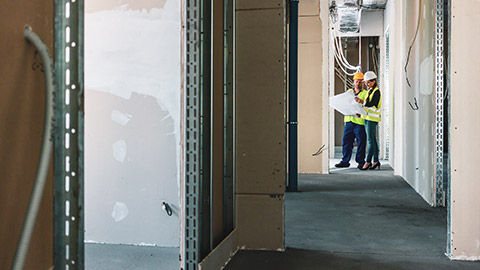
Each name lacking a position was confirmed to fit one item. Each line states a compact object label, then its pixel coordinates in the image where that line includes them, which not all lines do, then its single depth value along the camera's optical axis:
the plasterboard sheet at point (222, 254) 2.10
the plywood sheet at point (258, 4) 2.70
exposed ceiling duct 8.12
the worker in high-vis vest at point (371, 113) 7.00
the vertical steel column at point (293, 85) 4.64
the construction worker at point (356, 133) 7.20
